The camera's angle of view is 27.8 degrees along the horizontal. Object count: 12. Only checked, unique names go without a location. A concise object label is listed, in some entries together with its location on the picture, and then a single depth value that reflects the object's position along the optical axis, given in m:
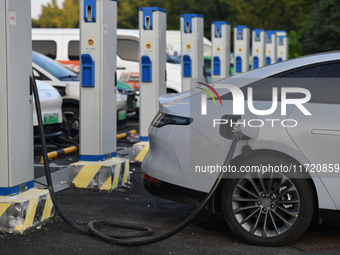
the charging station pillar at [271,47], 23.11
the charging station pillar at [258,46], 20.69
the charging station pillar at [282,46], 25.59
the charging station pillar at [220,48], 15.78
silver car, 5.11
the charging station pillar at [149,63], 9.74
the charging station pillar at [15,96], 5.43
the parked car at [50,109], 9.94
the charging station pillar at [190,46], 12.13
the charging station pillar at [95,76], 7.50
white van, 18.00
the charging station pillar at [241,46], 18.30
